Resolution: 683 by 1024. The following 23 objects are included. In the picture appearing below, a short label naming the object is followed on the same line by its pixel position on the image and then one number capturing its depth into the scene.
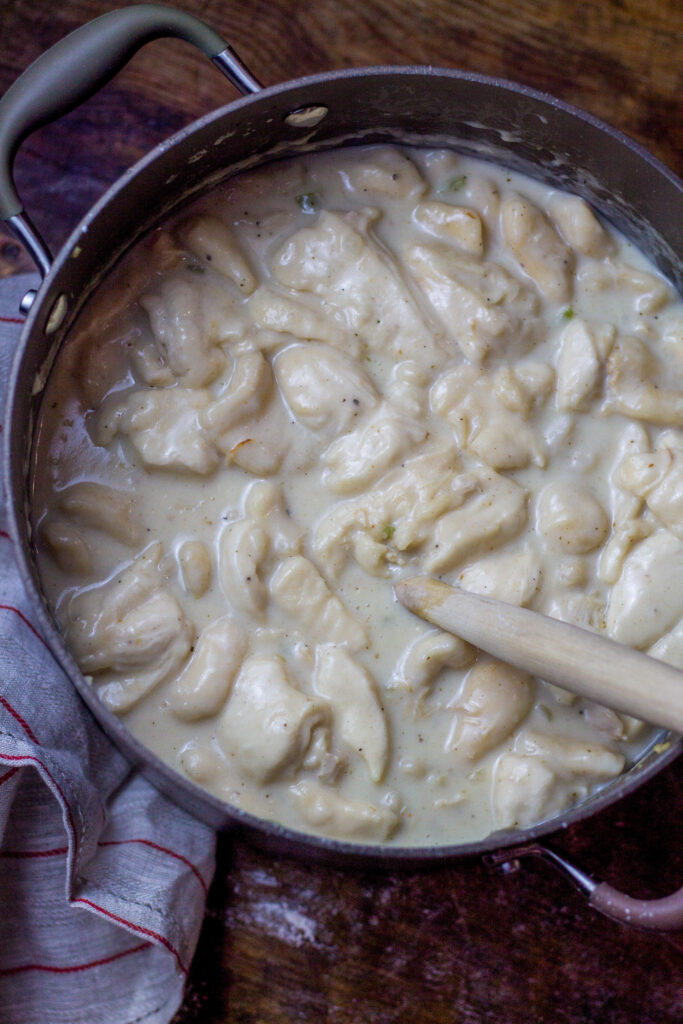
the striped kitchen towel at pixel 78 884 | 0.63
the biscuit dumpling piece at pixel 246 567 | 0.63
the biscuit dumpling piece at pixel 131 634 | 0.62
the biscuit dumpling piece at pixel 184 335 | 0.64
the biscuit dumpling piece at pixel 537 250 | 0.66
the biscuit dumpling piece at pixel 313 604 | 0.63
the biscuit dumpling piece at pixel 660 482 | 0.64
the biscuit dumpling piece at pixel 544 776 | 0.62
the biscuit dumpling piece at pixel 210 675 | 0.62
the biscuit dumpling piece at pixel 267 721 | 0.61
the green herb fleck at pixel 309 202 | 0.67
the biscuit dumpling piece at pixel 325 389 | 0.64
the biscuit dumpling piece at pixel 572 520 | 0.64
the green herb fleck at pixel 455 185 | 0.68
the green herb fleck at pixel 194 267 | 0.66
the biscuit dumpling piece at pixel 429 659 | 0.63
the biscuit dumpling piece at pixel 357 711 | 0.62
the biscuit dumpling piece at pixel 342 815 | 0.62
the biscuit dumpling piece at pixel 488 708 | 0.63
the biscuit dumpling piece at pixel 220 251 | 0.65
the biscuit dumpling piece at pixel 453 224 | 0.66
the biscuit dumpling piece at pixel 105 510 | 0.63
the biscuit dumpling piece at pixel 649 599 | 0.64
